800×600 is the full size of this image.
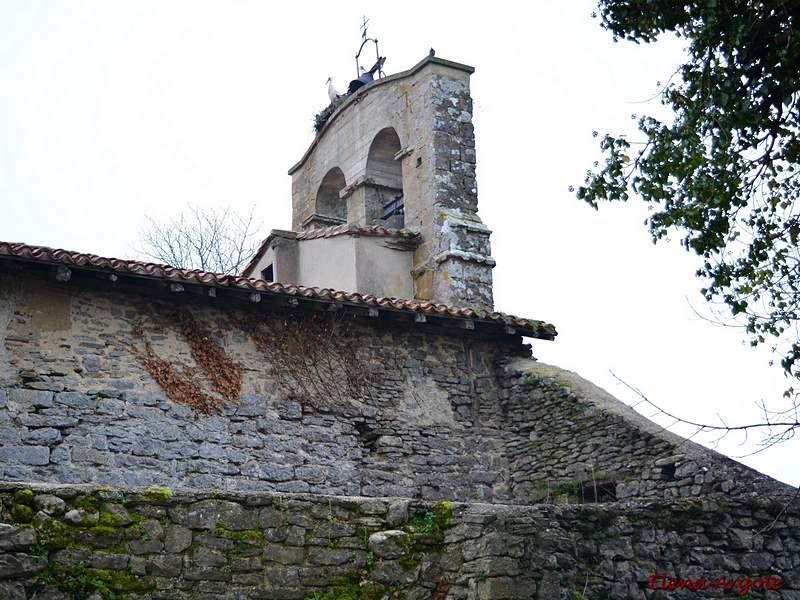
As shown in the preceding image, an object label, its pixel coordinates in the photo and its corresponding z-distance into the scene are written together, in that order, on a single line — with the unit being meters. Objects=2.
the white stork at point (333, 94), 18.61
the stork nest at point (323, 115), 18.49
